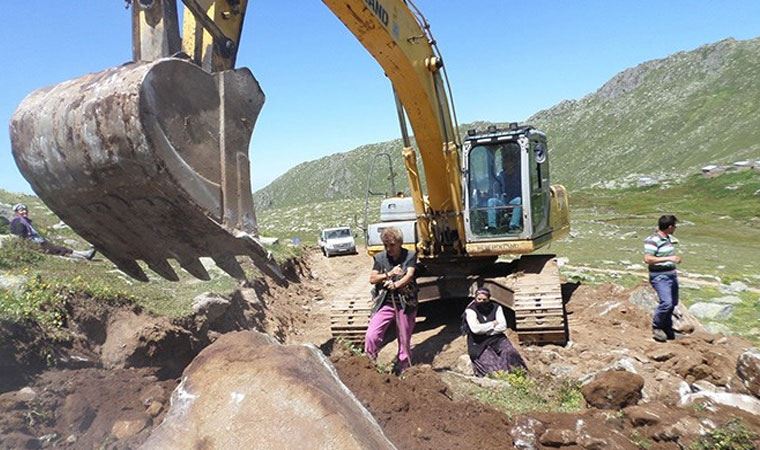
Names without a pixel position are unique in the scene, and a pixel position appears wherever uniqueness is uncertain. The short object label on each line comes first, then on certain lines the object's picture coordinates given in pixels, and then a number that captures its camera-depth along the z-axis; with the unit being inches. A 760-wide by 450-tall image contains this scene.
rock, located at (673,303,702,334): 320.5
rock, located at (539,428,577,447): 160.6
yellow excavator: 144.9
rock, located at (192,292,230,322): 300.4
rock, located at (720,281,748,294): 474.3
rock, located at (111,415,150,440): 145.6
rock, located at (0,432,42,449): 140.9
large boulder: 115.8
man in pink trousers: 258.5
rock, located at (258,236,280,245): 632.3
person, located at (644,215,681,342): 303.1
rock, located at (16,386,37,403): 162.7
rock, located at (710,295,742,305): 422.9
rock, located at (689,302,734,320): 390.0
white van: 915.4
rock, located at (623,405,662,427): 169.9
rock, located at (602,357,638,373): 229.0
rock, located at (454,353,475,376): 280.0
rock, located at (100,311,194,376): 240.8
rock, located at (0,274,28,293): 242.3
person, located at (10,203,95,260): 383.6
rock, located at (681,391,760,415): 185.6
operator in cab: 357.4
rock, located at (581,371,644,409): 192.2
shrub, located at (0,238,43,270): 297.0
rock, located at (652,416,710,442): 161.8
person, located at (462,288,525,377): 260.2
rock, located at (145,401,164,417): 154.6
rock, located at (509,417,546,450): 165.0
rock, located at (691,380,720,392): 214.2
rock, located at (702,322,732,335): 341.5
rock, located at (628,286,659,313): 351.6
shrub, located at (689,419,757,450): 154.0
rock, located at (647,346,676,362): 266.5
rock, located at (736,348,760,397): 209.5
